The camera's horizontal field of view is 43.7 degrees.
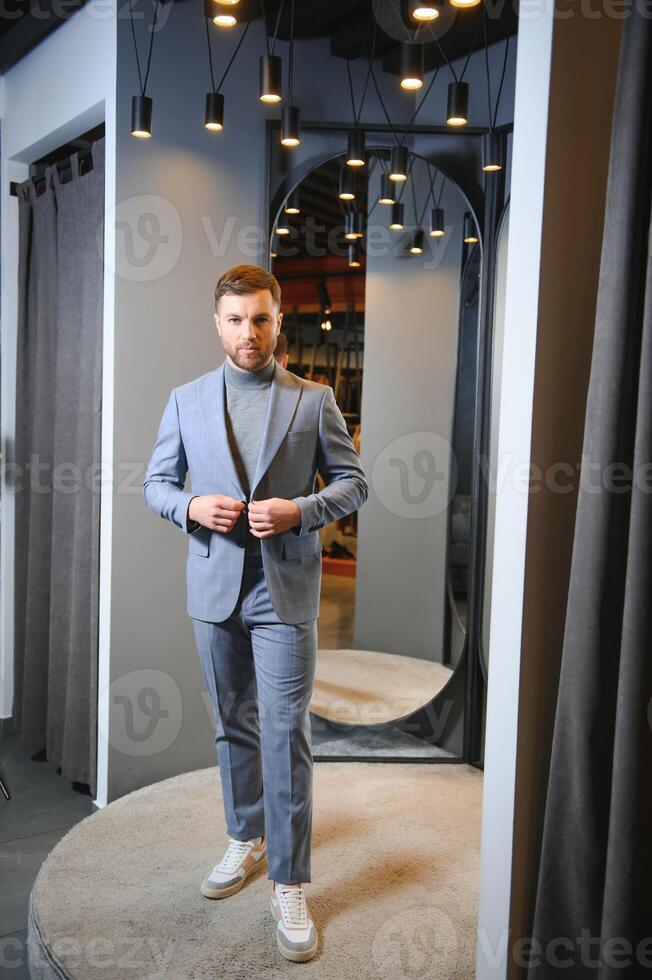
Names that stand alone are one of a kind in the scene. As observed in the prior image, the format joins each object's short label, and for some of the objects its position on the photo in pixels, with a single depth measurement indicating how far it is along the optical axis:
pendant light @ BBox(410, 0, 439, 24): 1.85
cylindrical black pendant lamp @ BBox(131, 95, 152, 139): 2.49
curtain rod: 3.02
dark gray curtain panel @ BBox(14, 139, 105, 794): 2.95
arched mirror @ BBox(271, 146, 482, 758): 2.89
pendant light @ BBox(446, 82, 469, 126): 2.48
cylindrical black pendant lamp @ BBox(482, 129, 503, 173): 2.80
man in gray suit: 1.97
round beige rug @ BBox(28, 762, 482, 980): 1.89
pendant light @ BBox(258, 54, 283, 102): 2.34
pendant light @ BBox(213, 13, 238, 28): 2.09
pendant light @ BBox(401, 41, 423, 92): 2.20
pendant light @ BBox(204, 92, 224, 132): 2.50
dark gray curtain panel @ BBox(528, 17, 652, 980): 1.27
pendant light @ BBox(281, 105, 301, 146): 2.52
